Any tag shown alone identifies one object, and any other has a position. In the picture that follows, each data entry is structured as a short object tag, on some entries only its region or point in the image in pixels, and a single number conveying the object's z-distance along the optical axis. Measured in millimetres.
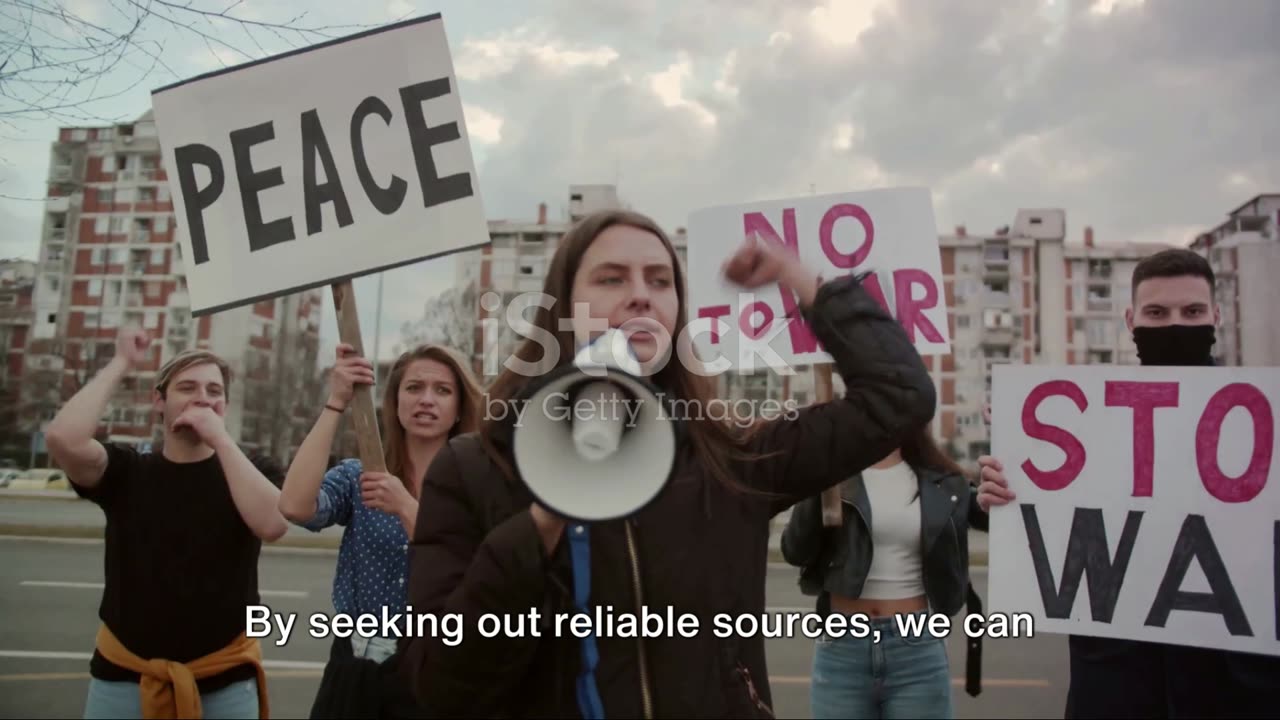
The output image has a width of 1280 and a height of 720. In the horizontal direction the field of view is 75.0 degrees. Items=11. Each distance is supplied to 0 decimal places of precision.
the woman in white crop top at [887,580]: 2988
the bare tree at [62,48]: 3065
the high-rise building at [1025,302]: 56812
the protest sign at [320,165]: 2543
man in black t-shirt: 2684
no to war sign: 3244
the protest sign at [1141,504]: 2289
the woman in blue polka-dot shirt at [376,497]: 2461
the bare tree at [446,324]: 26266
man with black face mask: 2207
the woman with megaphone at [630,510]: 1141
